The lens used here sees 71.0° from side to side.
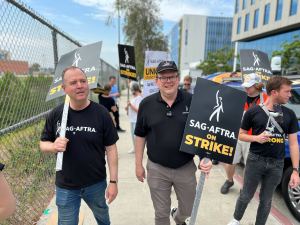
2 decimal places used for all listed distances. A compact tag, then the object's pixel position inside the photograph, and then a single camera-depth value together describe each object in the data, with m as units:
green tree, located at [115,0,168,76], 17.95
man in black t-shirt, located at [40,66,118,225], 1.84
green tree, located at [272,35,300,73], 15.58
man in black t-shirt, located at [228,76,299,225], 2.20
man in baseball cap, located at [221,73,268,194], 3.11
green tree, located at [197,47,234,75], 30.15
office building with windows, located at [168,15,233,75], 81.49
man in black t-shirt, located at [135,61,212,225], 2.01
